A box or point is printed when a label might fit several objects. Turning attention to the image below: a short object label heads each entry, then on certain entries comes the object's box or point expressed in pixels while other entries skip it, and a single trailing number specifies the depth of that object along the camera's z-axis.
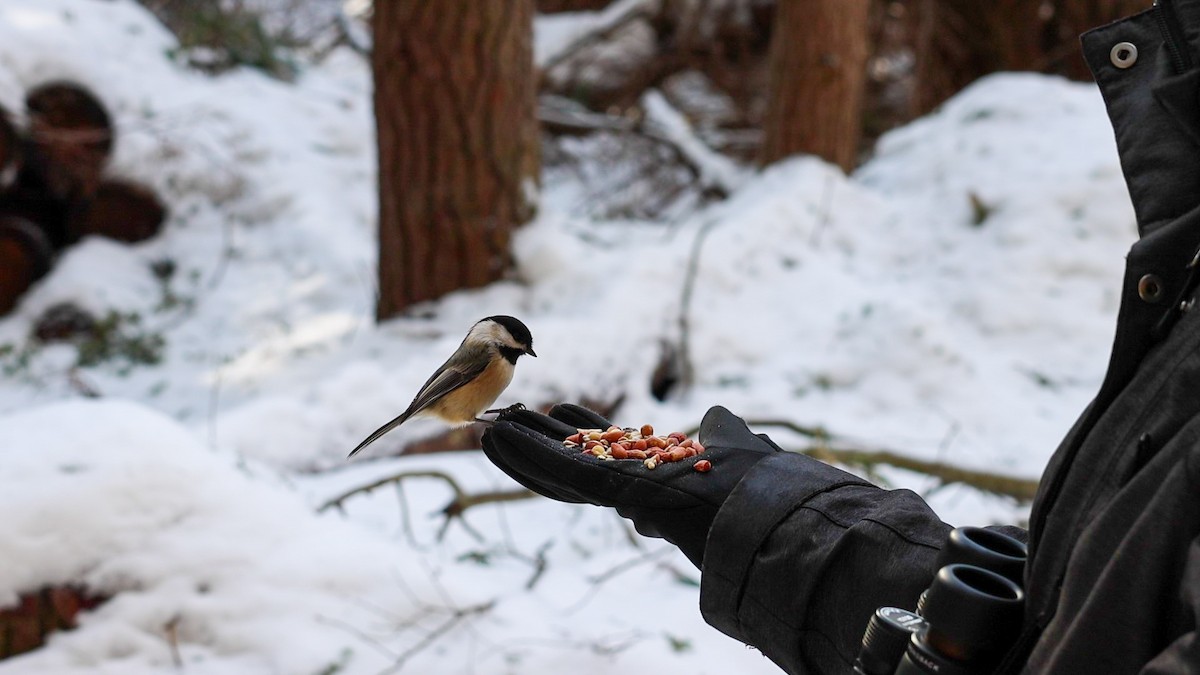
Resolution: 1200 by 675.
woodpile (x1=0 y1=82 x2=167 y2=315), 5.09
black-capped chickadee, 1.44
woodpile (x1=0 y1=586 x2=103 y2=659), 2.24
